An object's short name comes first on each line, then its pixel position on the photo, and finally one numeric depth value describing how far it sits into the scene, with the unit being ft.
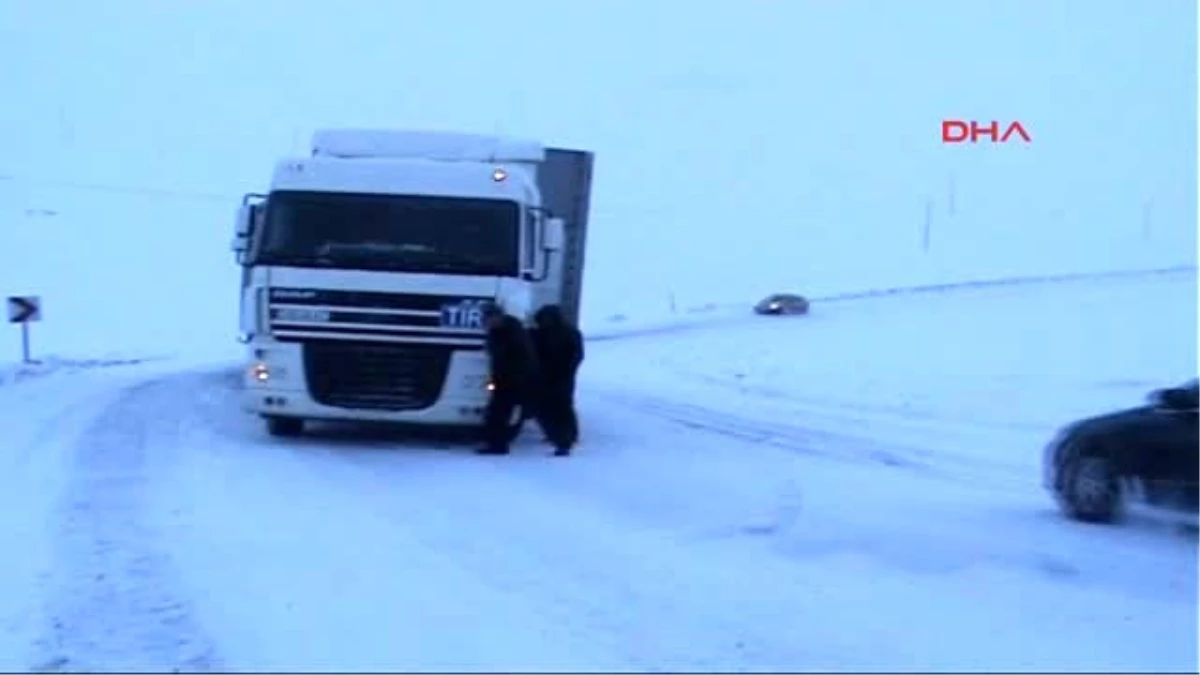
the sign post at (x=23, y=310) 107.14
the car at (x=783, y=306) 190.08
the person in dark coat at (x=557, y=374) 52.54
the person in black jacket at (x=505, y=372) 50.93
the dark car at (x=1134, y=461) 36.19
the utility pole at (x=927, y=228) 264.95
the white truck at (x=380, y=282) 52.47
